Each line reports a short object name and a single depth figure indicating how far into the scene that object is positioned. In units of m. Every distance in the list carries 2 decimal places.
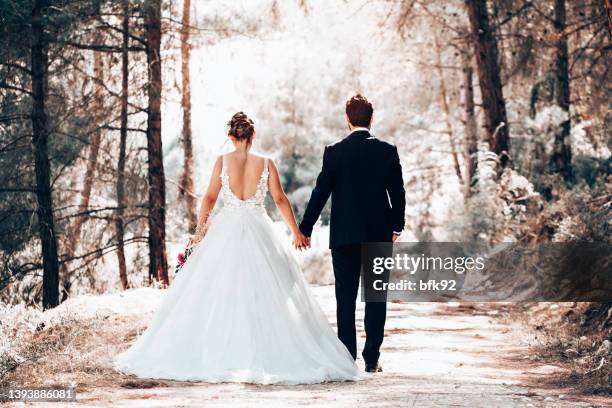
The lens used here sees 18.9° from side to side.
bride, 14.20
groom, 14.94
